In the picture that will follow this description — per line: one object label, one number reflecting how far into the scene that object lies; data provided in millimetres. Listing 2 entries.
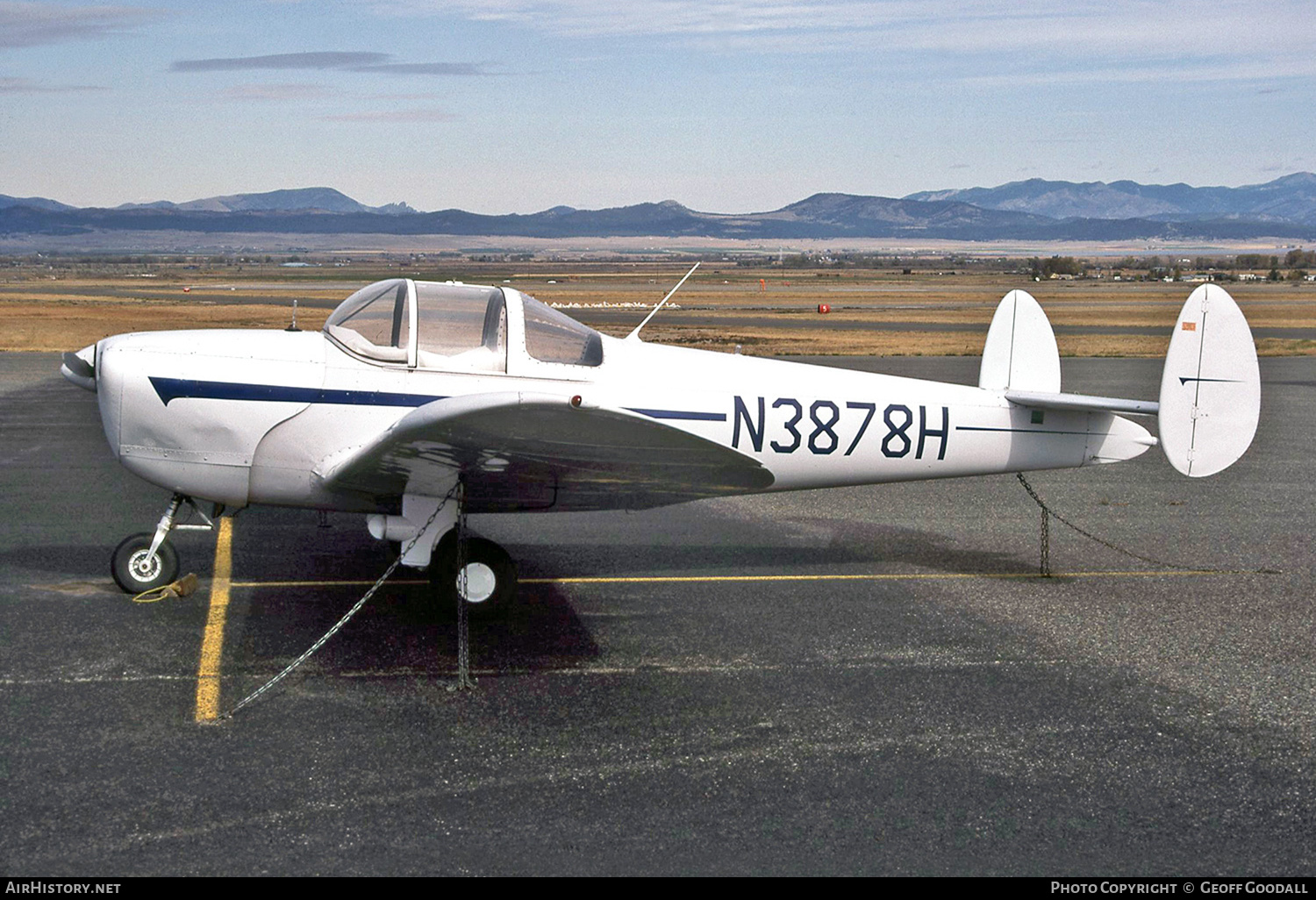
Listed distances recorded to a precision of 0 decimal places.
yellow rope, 7871
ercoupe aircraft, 7223
